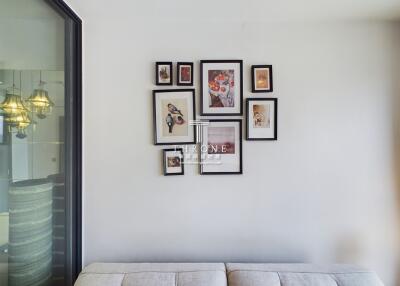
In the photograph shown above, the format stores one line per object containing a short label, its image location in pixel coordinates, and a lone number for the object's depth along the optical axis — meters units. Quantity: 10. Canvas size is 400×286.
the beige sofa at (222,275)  1.31
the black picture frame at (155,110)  1.77
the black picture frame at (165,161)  1.77
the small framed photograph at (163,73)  1.77
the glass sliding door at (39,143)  1.18
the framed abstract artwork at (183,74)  1.77
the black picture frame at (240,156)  1.78
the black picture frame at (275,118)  1.77
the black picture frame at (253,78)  1.77
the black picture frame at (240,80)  1.78
